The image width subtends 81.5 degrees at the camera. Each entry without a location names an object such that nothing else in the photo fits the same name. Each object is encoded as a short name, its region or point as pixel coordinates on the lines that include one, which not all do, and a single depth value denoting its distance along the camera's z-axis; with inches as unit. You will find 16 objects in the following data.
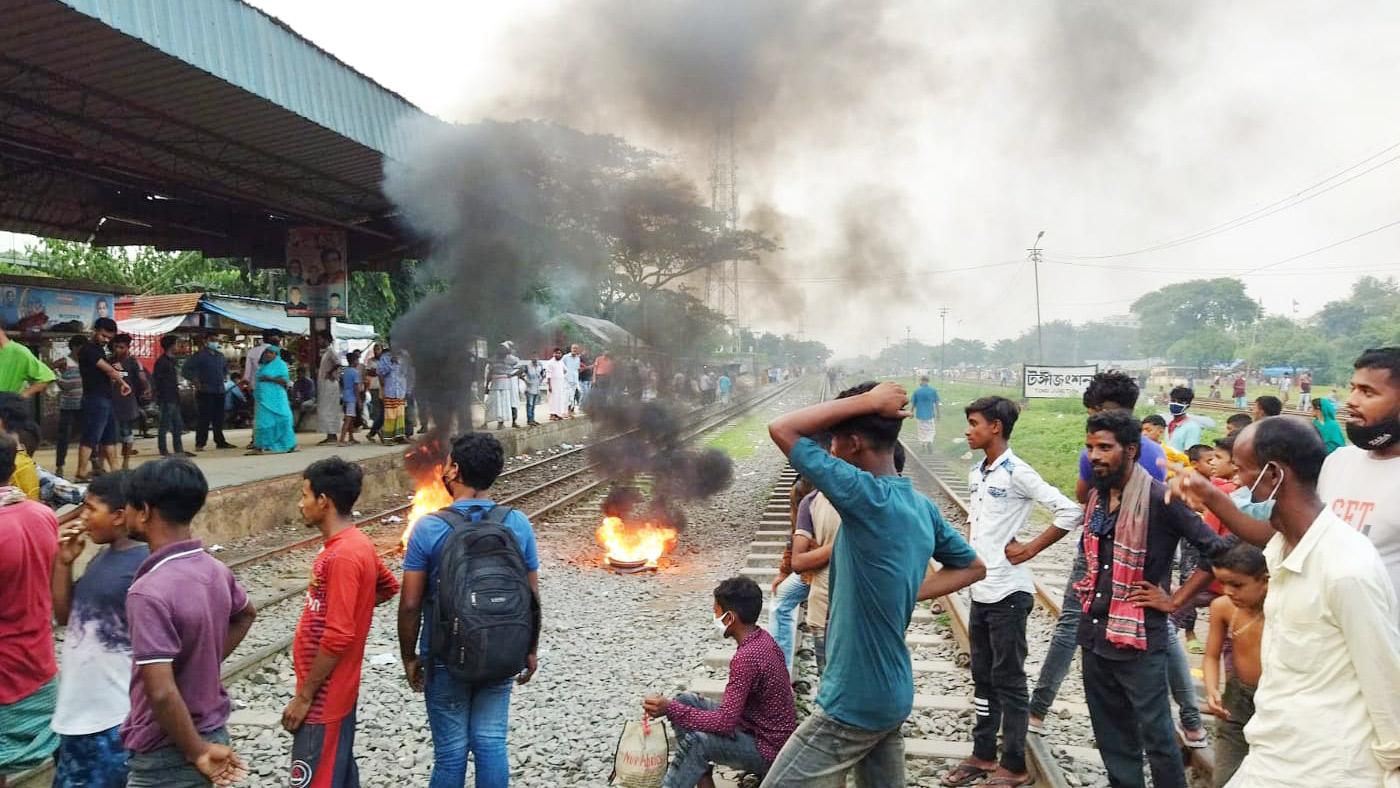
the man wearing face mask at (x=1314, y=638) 73.4
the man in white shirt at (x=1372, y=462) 98.5
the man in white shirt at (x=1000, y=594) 141.8
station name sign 908.0
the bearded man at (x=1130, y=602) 116.9
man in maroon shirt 129.0
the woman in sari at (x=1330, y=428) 203.0
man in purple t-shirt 89.6
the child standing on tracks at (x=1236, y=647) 109.4
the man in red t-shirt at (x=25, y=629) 104.7
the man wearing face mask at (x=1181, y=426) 269.7
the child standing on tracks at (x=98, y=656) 102.9
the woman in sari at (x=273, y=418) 462.3
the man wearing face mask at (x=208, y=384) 445.7
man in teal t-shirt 89.1
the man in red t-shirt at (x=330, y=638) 106.8
